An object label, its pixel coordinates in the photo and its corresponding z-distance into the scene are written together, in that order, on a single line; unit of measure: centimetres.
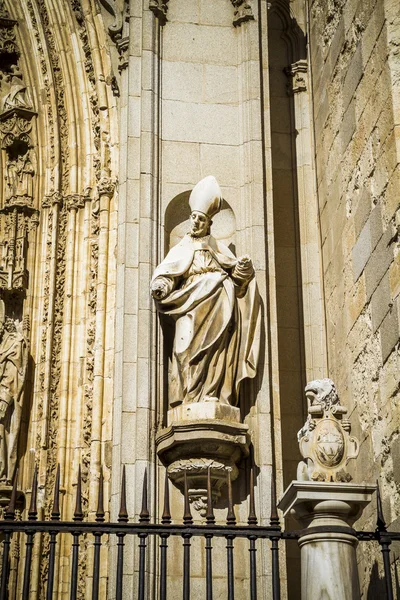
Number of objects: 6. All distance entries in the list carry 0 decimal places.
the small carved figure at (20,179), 1234
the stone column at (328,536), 648
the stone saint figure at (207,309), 897
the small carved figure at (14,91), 1264
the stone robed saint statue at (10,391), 1103
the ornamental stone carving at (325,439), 683
